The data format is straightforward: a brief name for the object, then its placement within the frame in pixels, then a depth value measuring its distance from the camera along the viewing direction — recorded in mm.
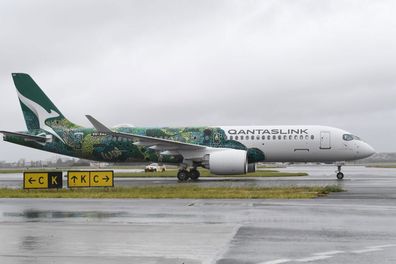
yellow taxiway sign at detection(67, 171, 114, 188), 25000
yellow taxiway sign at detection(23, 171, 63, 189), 24125
